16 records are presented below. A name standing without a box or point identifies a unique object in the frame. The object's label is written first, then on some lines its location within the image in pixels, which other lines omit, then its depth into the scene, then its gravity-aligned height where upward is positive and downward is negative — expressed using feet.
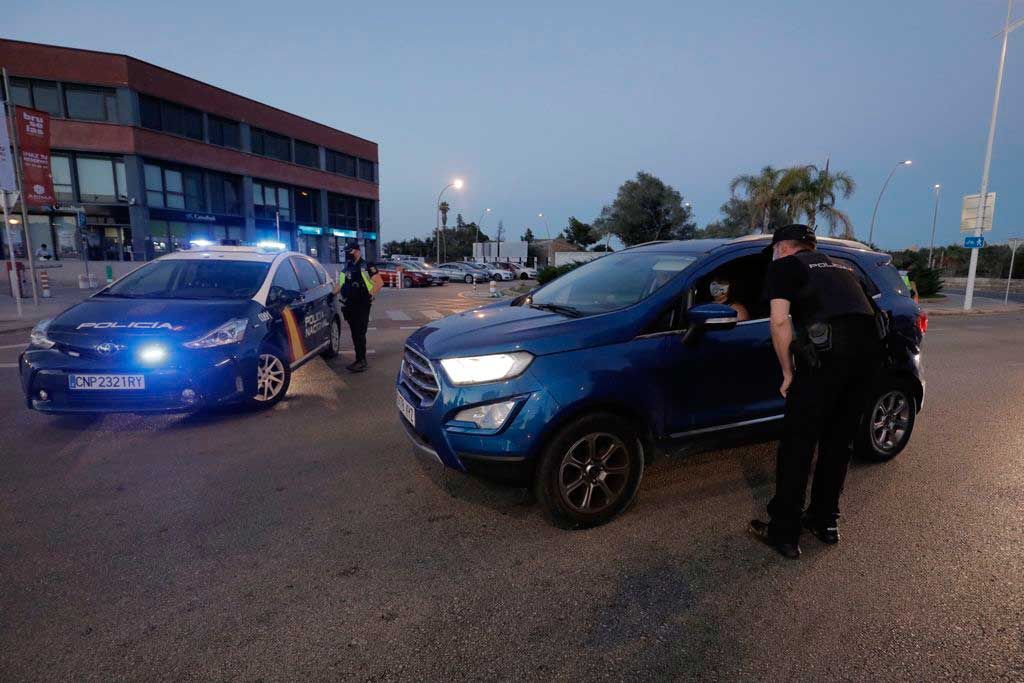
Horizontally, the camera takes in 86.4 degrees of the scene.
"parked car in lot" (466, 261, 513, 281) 117.99 -3.17
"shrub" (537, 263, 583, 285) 73.89 -2.03
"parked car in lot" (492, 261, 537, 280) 128.13 -3.40
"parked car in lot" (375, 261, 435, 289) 94.38 -3.32
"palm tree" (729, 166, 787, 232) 90.61 +10.94
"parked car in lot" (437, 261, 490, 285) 114.46 -3.52
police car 14.61 -2.45
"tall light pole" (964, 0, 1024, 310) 57.72 +8.46
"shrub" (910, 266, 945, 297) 79.71 -3.12
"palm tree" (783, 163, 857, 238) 89.10 +10.73
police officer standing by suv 9.03 -1.67
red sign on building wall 44.83 +8.29
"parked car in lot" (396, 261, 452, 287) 99.60 -2.75
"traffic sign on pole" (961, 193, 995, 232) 63.31 +5.35
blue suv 9.68 -2.32
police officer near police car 24.14 -1.65
